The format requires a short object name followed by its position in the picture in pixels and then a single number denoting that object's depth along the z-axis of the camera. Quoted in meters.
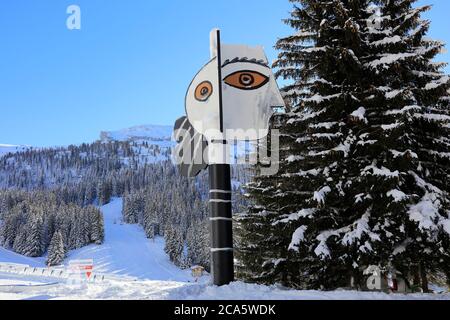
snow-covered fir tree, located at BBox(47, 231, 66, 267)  78.50
